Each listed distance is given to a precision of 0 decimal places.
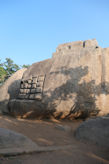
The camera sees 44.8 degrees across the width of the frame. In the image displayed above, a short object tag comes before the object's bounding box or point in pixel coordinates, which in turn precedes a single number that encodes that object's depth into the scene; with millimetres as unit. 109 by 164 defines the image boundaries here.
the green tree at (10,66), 20438
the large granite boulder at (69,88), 5680
